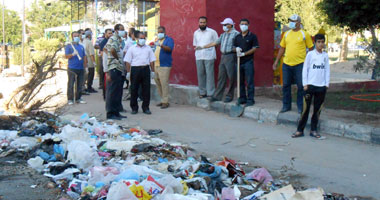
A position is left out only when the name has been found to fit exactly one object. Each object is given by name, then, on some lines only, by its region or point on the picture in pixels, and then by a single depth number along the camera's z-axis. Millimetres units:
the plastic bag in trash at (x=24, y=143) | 6809
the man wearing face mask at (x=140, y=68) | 10422
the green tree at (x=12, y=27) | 54094
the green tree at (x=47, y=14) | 54938
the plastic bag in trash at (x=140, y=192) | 4406
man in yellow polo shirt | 9008
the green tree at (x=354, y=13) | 11344
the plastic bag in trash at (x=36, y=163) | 5863
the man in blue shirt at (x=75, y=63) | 12359
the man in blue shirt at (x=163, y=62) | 11297
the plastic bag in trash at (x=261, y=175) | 5418
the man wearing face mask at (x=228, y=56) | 10555
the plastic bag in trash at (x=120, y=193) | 4270
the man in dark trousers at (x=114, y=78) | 9945
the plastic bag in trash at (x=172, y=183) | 4691
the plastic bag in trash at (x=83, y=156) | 5723
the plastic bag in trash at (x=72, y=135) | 6902
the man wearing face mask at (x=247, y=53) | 10203
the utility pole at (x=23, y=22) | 21547
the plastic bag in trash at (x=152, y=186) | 4588
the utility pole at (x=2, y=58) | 25945
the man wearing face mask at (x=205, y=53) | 11078
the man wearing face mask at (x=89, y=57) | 14648
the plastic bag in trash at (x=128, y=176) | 5012
